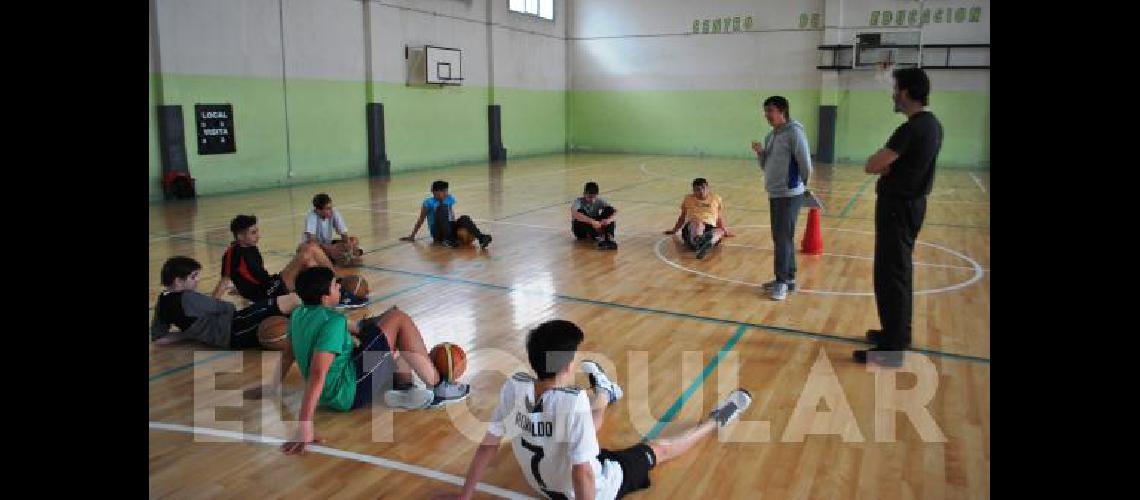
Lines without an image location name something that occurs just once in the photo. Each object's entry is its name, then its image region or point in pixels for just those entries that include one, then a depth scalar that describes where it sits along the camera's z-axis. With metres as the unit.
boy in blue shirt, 8.64
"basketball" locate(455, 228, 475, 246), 8.63
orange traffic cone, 8.31
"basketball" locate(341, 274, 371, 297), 6.24
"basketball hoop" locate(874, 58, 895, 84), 19.19
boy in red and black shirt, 5.82
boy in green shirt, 3.72
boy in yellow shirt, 8.39
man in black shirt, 4.56
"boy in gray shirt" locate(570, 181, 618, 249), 8.66
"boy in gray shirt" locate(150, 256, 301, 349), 5.12
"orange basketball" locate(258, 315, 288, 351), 5.03
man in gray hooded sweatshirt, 6.13
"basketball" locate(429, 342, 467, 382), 4.41
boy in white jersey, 2.78
